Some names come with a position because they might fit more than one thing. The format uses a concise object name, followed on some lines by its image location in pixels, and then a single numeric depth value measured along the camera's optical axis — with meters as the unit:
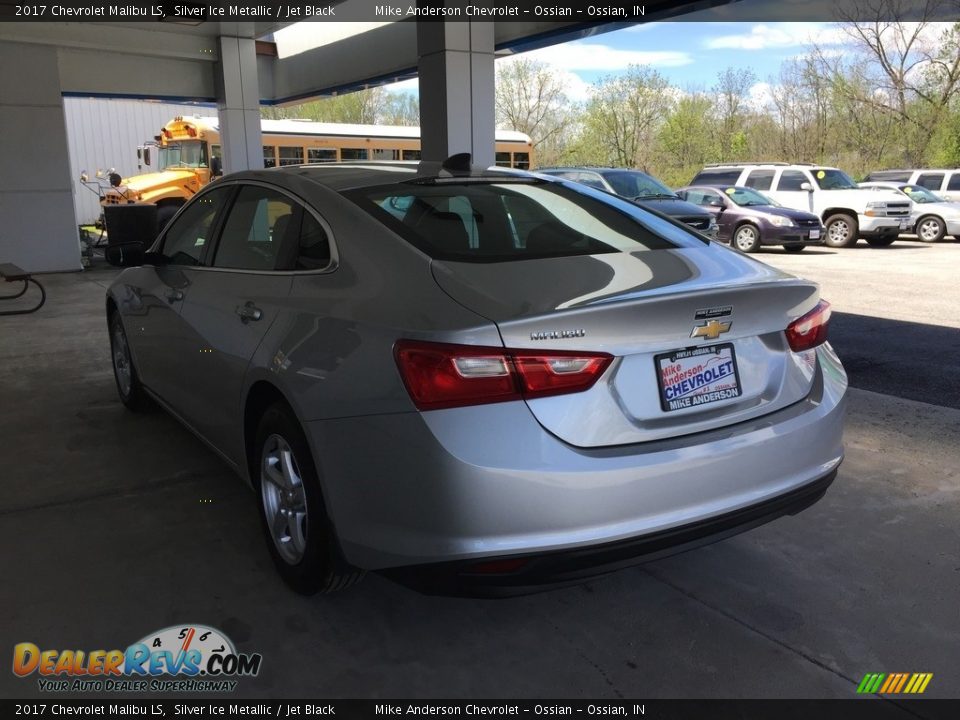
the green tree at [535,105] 48.81
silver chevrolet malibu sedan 2.18
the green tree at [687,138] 41.75
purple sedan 16.38
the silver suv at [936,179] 20.61
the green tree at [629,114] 42.09
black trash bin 14.55
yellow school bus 21.02
